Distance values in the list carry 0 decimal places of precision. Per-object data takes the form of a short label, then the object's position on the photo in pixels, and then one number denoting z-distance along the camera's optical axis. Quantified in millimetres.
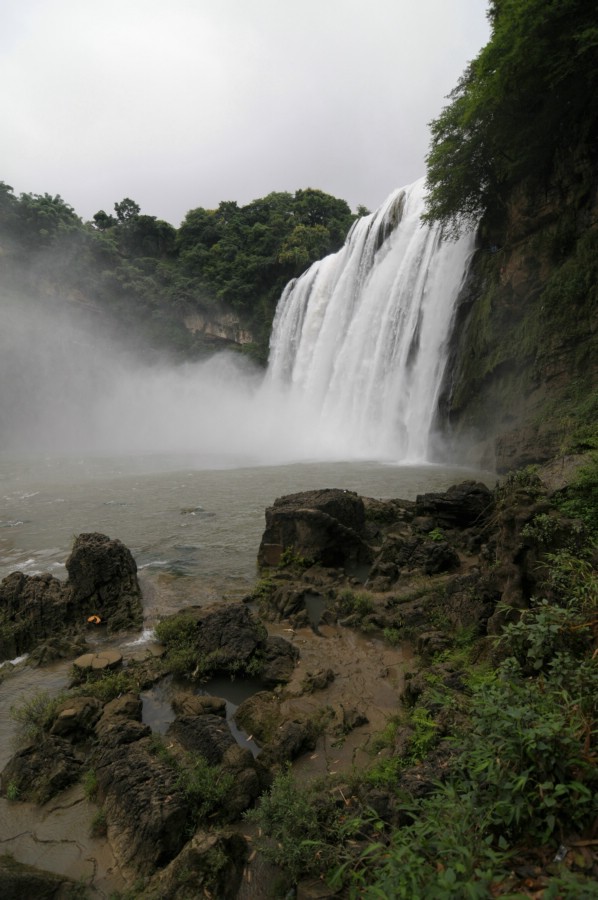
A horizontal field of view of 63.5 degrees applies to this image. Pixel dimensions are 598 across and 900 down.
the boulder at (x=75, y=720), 4504
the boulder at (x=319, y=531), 8641
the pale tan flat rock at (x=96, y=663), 5570
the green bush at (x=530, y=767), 2143
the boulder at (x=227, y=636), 5609
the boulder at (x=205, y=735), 4082
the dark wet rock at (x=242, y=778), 3605
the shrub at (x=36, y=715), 4516
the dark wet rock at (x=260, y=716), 4583
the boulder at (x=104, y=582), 7176
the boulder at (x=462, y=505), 9391
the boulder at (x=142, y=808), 3246
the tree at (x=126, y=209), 46344
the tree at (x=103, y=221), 46562
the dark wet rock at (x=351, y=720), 4508
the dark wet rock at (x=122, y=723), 4223
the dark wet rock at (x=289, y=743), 4160
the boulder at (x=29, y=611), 6383
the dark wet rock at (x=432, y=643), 5402
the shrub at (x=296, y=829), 2963
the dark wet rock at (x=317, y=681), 5254
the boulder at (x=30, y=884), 2809
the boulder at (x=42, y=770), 3898
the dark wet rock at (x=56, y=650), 5995
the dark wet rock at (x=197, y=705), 4809
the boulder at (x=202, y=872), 2922
